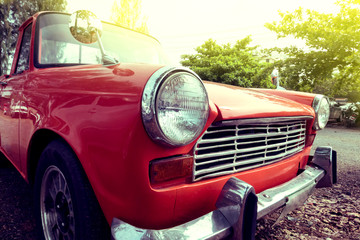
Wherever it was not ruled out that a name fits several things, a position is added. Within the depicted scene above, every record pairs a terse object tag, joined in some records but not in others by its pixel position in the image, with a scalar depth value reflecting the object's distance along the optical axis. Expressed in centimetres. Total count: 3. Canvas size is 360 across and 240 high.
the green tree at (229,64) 1382
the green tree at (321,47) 965
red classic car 100
